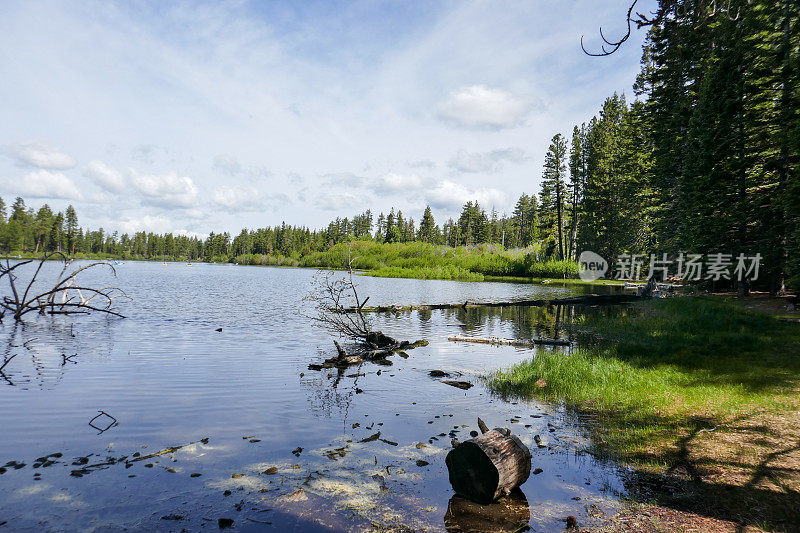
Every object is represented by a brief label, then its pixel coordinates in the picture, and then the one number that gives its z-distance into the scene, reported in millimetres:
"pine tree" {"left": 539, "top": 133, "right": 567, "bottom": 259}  77312
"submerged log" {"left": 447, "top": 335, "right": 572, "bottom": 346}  19817
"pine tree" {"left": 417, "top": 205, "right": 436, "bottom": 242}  138250
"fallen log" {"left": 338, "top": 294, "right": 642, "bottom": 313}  31703
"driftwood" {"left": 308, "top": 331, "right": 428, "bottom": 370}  15873
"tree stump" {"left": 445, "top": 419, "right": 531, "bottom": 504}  6414
